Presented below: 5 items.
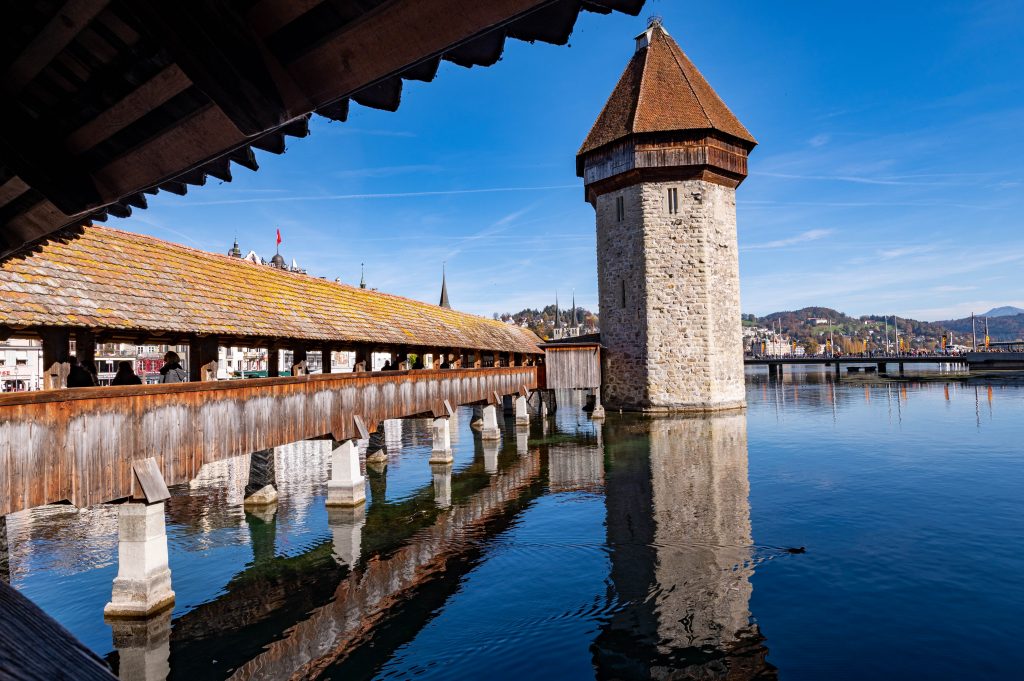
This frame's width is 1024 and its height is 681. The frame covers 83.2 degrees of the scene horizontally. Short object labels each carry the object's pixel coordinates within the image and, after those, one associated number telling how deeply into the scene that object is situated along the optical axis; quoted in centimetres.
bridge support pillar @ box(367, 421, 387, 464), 1966
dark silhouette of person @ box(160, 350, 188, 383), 883
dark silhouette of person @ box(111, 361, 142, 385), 851
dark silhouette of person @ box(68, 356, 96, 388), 776
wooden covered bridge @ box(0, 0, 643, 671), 186
